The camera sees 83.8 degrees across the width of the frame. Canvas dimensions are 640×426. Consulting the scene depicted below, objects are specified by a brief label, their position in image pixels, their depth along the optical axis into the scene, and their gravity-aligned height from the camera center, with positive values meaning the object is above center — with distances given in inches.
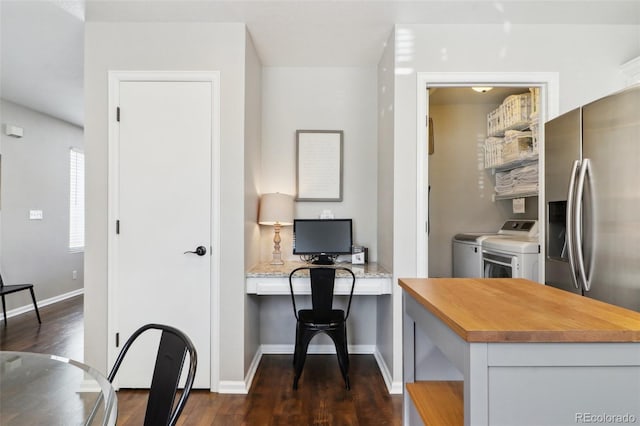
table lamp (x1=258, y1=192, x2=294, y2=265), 118.0 +0.4
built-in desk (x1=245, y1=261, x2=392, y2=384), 127.3 -40.1
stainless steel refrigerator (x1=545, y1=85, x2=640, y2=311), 68.6 +3.6
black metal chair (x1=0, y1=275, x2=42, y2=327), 144.5 -31.8
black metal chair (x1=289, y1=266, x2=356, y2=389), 99.9 -30.5
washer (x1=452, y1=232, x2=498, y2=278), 137.9 -17.0
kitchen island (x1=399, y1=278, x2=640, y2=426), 32.8 -14.8
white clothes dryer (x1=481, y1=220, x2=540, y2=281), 107.2 -12.3
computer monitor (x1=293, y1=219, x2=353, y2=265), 122.6 -8.2
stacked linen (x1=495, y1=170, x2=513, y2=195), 148.2 +13.2
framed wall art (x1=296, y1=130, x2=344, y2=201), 130.1 +18.4
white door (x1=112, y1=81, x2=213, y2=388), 100.0 +1.7
